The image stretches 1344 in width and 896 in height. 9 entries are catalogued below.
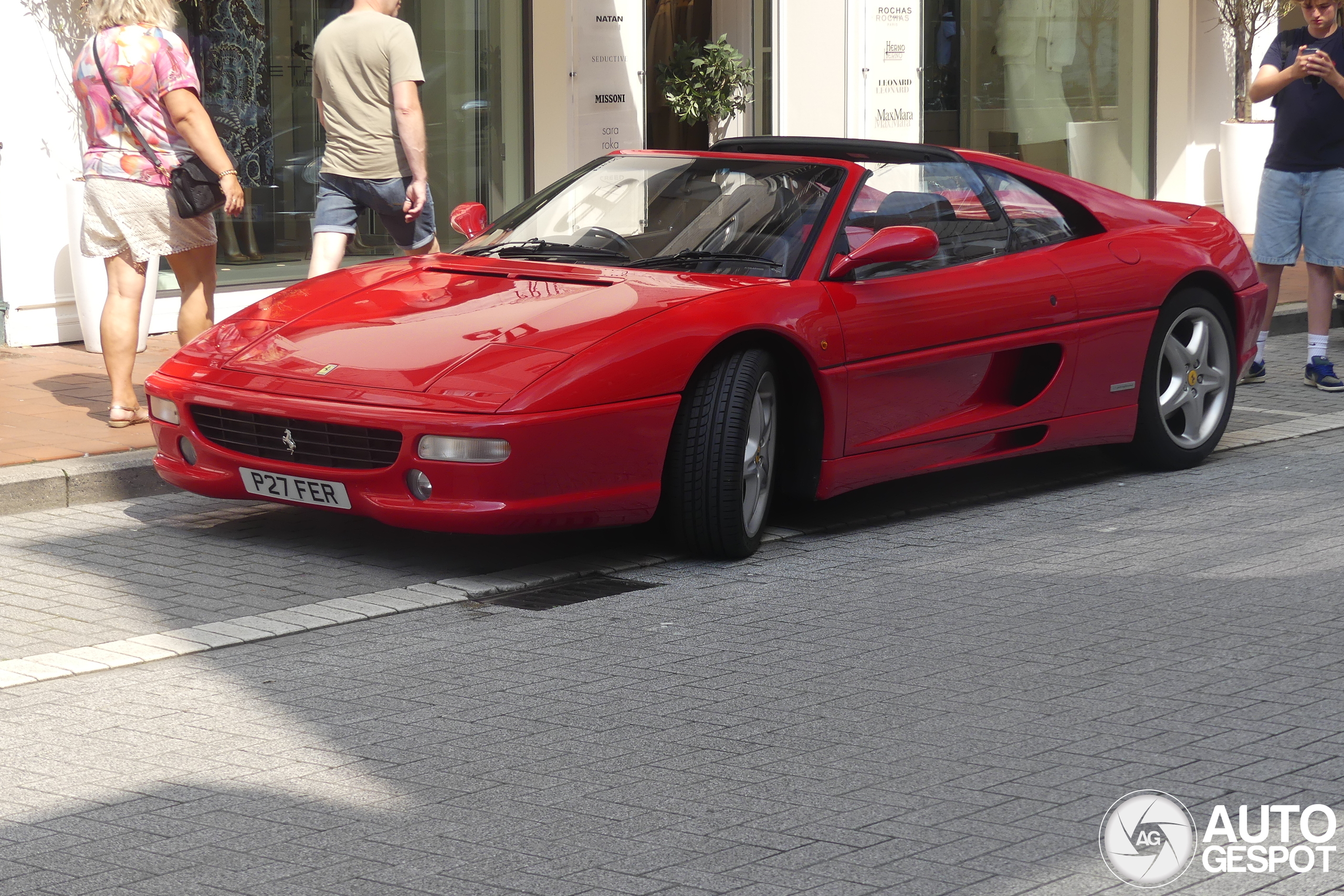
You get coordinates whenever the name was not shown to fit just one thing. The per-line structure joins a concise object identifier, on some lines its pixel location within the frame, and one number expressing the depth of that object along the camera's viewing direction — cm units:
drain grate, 897
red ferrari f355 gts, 900
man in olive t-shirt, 1330
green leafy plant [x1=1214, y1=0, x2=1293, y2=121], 2833
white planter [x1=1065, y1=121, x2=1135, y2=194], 2825
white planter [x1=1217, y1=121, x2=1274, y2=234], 2782
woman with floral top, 1253
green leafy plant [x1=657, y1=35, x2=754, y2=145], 2384
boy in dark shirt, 1541
